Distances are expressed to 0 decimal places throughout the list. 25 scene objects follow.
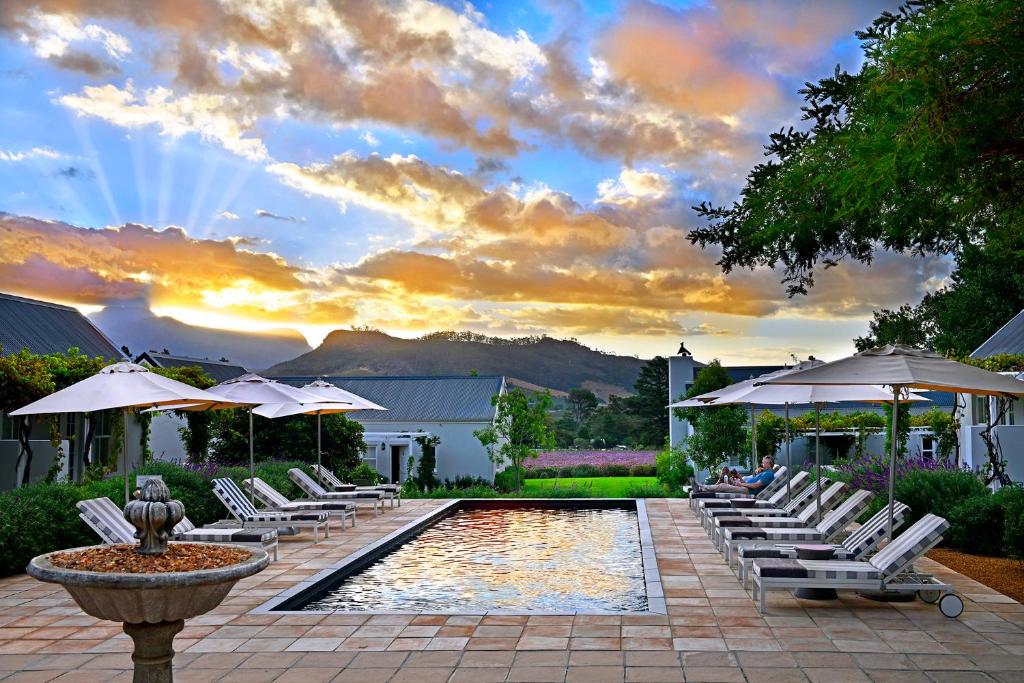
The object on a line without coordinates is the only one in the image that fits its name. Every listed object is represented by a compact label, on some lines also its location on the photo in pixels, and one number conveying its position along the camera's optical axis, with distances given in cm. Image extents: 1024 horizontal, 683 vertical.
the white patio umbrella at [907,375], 858
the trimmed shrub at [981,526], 1203
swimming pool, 962
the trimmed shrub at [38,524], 1072
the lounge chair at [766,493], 1662
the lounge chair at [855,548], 919
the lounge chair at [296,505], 1516
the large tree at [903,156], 736
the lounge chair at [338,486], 1850
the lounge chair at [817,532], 1098
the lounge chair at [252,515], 1377
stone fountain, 468
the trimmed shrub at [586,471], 3925
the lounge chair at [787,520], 1208
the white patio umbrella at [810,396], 1282
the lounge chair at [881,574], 832
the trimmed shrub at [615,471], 3941
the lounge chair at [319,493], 1745
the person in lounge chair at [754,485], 1736
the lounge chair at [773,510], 1371
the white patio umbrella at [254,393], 1476
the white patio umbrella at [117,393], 1101
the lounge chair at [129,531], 1047
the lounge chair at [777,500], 1487
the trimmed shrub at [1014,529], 1053
